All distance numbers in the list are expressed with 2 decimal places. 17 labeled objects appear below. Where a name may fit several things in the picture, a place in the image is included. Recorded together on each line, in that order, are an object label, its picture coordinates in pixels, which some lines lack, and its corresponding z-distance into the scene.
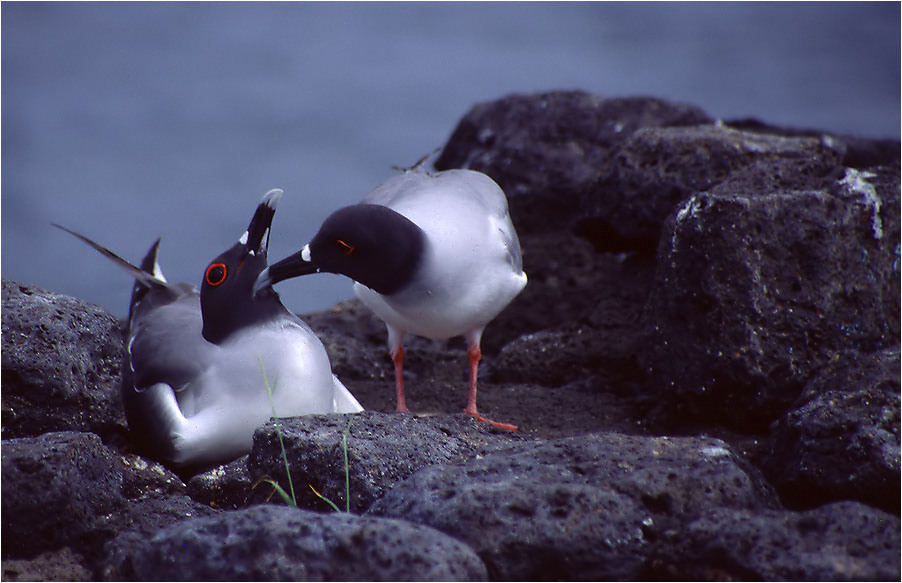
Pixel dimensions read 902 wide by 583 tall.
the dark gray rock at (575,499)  4.98
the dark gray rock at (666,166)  10.34
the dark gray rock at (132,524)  5.48
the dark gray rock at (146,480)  7.09
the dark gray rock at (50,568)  5.82
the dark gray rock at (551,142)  13.12
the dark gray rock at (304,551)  4.62
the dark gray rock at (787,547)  4.64
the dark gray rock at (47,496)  5.96
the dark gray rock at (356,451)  6.20
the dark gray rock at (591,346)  10.28
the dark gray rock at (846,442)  6.21
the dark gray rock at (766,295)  8.27
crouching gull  7.66
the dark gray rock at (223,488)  6.98
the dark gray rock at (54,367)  7.72
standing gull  8.37
